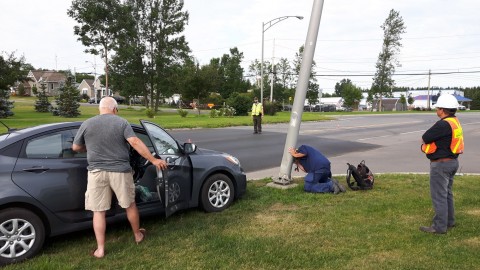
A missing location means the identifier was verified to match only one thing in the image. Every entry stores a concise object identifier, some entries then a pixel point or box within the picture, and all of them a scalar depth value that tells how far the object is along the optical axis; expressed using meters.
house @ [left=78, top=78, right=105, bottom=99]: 96.00
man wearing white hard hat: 4.63
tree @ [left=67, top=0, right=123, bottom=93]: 41.88
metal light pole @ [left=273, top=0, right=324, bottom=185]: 7.18
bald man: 4.09
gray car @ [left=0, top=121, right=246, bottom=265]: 3.98
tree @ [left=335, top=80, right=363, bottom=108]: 81.56
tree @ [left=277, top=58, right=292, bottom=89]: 70.72
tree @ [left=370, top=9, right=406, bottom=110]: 65.81
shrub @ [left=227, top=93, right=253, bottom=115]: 37.75
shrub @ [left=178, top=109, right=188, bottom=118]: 31.88
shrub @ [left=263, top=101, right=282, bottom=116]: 39.12
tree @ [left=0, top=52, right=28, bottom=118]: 26.02
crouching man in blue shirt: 6.80
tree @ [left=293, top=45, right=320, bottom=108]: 59.24
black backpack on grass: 7.13
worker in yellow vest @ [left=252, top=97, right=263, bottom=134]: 19.70
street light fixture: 34.19
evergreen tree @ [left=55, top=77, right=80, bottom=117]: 33.62
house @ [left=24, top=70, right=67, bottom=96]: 95.43
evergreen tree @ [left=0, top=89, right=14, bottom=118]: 29.90
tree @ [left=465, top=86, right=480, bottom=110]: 91.25
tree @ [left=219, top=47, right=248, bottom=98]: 79.79
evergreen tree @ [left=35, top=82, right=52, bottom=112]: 40.69
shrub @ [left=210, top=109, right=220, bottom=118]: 33.50
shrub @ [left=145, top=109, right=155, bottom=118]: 32.09
